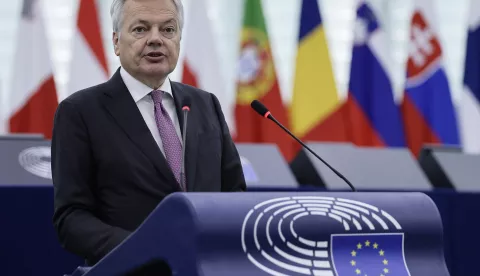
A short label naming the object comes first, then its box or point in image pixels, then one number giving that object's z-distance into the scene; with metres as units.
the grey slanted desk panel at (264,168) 8.13
